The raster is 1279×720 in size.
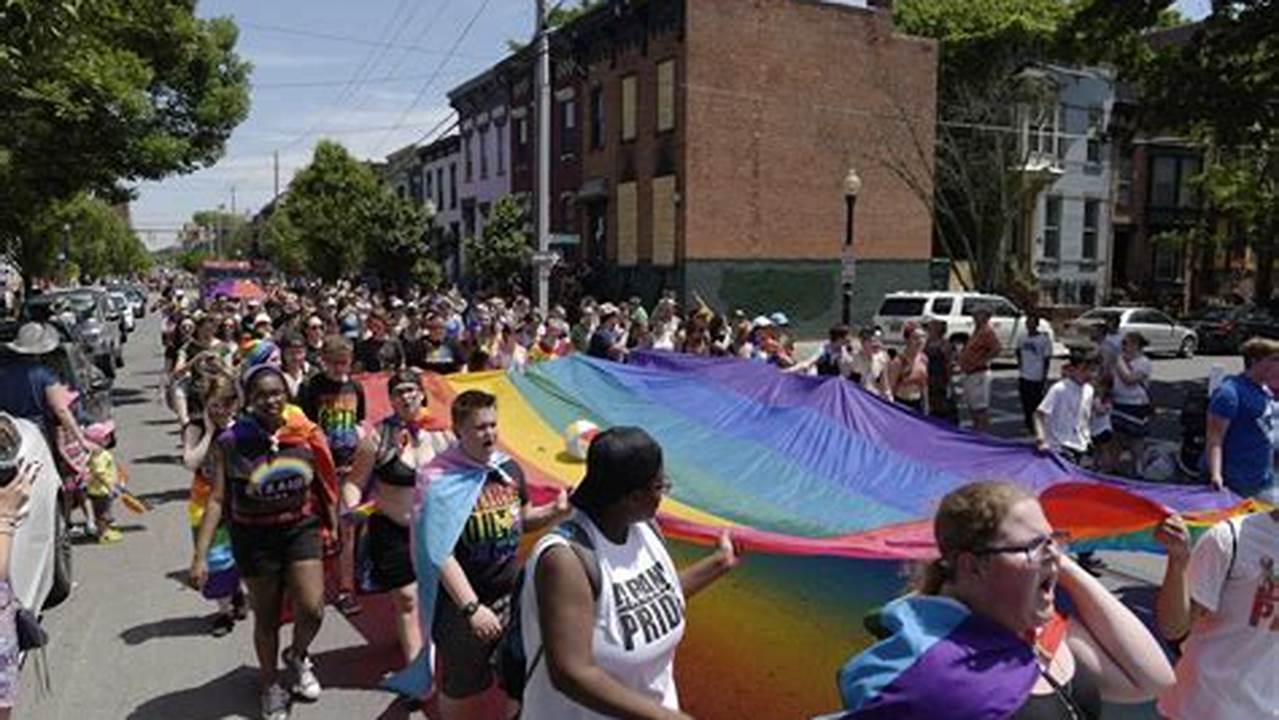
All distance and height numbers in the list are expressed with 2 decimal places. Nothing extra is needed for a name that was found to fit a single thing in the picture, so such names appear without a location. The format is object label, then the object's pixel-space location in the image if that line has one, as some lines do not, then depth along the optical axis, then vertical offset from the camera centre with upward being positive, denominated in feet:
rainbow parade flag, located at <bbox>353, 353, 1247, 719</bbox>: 15.01 -3.86
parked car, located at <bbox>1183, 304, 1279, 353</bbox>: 99.19 -4.86
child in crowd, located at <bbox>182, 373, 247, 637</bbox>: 20.27 -5.13
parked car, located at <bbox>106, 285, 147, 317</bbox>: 180.07 -8.14
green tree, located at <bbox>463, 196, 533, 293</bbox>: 106.11 +1.11
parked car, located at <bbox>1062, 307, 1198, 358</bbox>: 91.56 -4.99
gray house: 127.85 +8.64
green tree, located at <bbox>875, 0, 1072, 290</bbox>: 112.37 +14.88
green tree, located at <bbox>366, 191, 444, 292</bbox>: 128.26 +1.57
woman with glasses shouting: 6.79 -2.36
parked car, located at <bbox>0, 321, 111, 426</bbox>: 34.07 -4.39
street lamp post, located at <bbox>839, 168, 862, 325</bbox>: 77.20 +1.09
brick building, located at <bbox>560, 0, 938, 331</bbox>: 97.19 +10.66
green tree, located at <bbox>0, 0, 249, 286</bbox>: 47.14 +7.11
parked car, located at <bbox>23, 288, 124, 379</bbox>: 68.13 -4.49
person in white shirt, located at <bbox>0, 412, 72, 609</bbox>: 13.60 -3.76
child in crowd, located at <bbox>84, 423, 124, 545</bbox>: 31.01 -6.58
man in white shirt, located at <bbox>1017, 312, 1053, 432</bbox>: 43.96 -3.81
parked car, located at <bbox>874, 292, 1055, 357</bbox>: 85.10 -3.54
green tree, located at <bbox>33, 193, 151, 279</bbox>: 140.56 +2.94
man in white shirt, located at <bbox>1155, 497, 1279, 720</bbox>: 11.37 -3.59
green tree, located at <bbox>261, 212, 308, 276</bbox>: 200.95 +2.15
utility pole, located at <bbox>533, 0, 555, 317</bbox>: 64.80 +4.96
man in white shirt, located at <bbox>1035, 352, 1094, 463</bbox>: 29.17 -3.77
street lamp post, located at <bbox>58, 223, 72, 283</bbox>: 184.34 -0.14
